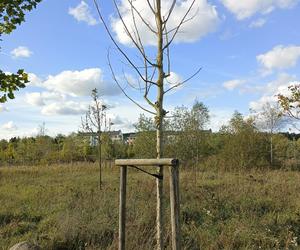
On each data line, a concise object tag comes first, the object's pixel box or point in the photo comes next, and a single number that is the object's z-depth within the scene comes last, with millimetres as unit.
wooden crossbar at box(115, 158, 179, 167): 2392
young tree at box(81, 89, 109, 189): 10672
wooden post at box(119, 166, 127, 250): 2871
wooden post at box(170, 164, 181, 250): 2405
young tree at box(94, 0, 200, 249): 2740
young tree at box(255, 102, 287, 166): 26212
